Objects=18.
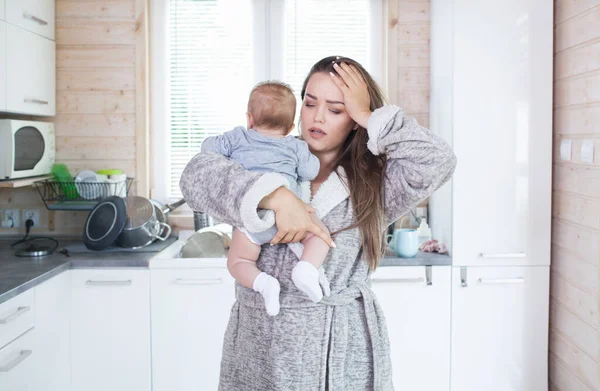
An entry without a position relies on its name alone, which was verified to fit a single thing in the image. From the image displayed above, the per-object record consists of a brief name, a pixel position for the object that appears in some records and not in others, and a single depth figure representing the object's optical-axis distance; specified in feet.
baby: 4.40
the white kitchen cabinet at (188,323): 8.76
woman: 4.44
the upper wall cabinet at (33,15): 8.77
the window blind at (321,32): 10.59
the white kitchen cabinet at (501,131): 8.89
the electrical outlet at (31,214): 10.51
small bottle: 9.89
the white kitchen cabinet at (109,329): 8.73
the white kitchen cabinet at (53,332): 7.73
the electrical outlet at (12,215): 10.51
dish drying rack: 9.76
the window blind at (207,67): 10.62
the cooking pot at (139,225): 9.43
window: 10.60
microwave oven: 8.83
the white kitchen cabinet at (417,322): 8.92
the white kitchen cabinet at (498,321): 8.98
